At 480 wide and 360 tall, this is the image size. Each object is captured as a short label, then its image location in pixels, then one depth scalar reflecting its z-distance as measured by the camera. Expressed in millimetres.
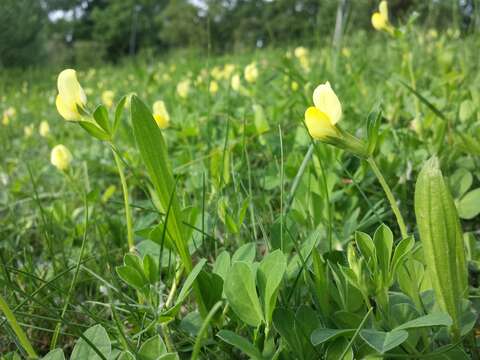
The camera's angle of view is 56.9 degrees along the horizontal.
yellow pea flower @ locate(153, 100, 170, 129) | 235
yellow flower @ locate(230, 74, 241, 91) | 387
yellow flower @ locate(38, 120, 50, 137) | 368
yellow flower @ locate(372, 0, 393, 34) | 258
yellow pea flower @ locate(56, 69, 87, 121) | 152
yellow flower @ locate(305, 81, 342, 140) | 123
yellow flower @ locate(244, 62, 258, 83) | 373
